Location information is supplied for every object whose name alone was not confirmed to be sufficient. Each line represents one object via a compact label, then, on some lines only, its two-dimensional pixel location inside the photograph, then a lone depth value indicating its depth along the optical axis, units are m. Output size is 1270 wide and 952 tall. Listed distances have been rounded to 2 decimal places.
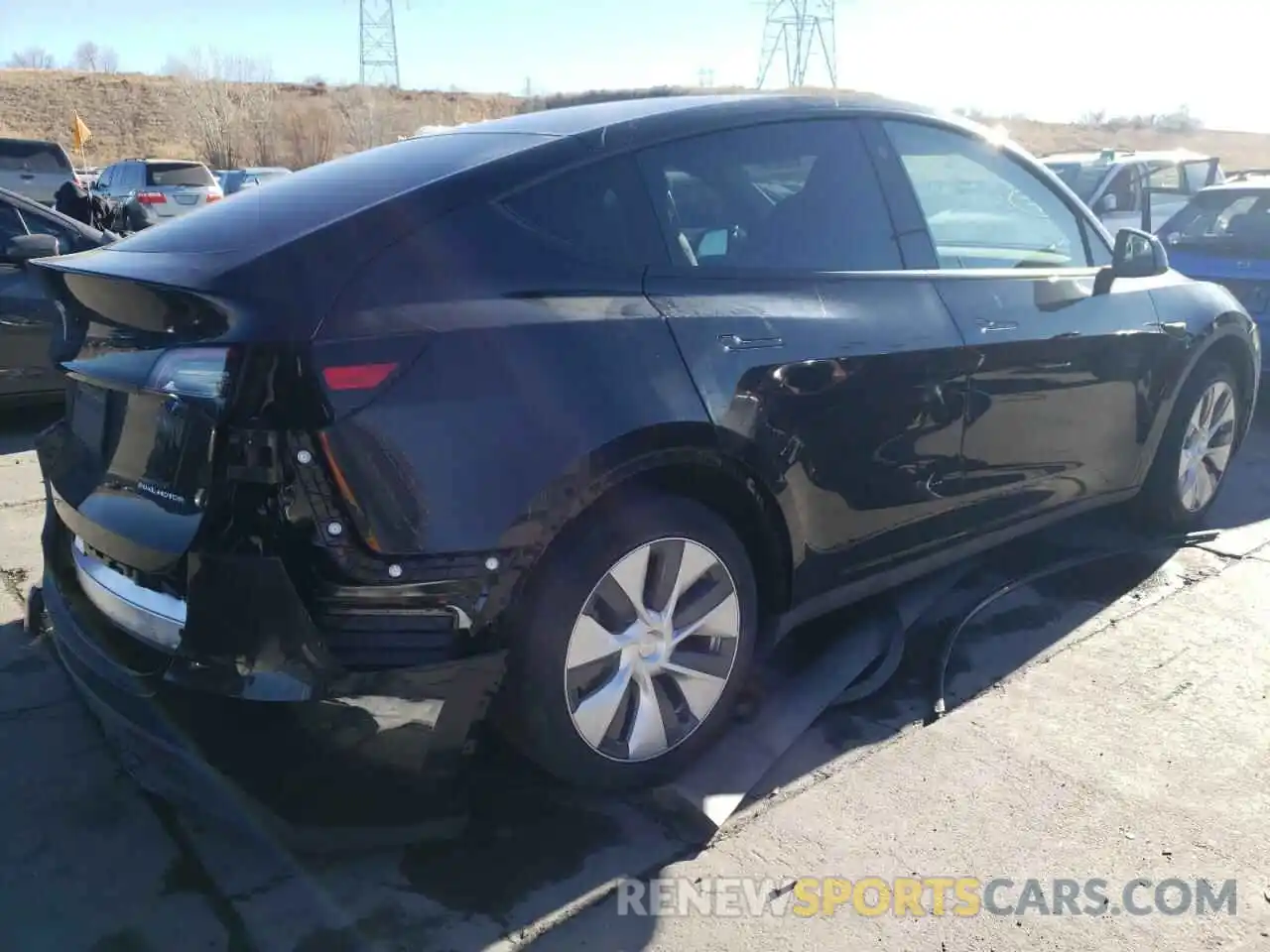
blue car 6.91
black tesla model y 2.13
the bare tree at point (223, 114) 52.41
